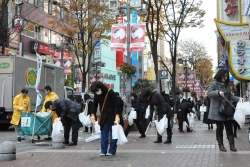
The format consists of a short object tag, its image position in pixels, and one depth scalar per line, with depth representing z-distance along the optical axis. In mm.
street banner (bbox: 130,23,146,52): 18547
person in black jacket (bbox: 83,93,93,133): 17094
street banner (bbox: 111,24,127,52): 18844
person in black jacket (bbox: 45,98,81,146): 12055
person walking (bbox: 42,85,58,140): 13297
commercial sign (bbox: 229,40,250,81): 21203
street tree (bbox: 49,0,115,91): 29750
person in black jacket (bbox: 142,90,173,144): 12438
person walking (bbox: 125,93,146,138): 15991
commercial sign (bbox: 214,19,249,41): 23750
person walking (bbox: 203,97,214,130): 19186
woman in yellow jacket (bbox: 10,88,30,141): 13612
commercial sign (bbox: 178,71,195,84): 34500
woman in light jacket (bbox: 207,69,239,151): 9570
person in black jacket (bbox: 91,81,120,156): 9297
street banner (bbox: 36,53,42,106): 13452
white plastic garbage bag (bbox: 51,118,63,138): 11172
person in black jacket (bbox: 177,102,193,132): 18750
